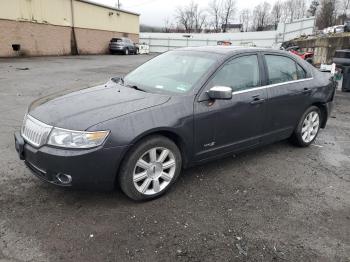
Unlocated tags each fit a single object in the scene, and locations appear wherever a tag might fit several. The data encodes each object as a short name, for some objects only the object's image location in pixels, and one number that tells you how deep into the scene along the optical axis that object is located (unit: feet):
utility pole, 94.17
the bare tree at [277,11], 266.04
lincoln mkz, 10.15
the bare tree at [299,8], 266.01
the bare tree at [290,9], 266.77
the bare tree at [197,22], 267.29
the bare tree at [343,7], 217.25
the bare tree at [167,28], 256.07
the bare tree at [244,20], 278.46
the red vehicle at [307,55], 54.60
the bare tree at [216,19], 265.93
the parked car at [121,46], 111.96
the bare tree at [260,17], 262.45
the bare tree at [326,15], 199.21
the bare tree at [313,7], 227.22
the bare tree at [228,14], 265.75
